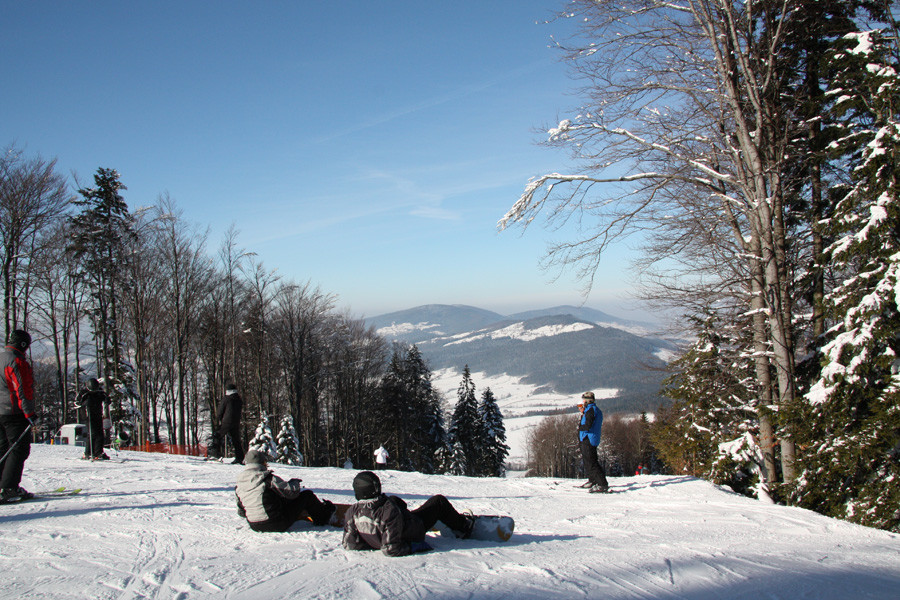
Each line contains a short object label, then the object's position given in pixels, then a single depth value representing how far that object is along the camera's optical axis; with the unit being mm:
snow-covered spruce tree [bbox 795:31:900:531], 7012
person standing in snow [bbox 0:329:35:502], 6211
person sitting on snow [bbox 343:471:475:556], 4309
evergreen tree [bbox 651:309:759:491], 12117
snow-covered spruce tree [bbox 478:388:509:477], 41125
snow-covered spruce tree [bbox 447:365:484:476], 38781
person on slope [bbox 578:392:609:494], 8891
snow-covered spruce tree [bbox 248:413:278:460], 22078
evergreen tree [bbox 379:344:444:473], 37531
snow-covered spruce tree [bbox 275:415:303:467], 25469
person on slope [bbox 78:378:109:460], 10547
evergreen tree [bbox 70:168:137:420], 24609
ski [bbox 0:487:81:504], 6253
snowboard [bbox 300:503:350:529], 5330
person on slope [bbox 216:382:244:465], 11617
